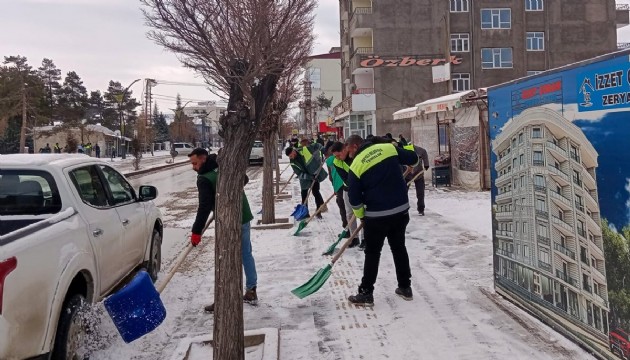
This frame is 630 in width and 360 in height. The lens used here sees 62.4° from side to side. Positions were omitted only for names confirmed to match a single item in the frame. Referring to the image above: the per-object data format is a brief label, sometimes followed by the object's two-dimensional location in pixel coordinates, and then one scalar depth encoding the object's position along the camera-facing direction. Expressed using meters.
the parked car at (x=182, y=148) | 57.56
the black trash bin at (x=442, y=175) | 16.75
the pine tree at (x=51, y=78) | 70.09
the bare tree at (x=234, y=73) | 3.51
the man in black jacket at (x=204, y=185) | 4.97
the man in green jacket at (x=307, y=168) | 10.49
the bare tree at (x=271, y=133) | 10.00
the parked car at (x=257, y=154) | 35.09
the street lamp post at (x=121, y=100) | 38.47
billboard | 3.25
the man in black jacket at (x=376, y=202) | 5.05
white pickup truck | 2.92
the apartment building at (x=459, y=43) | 39.22
